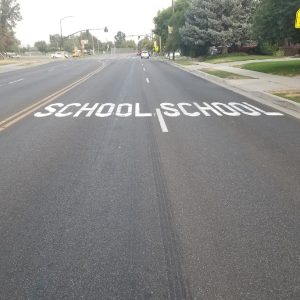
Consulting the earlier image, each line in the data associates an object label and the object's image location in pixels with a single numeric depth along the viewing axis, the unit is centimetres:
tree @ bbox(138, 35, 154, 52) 10798
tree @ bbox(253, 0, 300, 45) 1575
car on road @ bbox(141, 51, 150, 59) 5981
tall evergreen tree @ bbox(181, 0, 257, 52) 3546
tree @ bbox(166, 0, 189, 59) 4179
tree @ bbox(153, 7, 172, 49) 6258
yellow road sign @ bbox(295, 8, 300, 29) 1206
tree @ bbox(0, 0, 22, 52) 7242
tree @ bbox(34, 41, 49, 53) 12971
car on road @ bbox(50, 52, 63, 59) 7420
